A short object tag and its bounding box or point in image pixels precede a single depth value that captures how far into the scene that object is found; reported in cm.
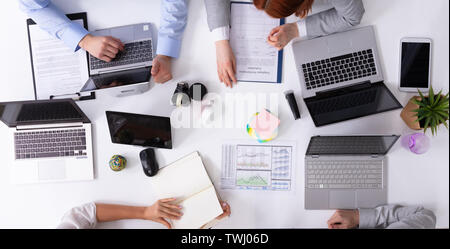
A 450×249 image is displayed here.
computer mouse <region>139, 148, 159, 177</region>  139
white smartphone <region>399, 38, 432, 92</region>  136
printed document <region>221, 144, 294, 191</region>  140
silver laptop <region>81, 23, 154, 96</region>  139
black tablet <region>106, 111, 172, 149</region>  127
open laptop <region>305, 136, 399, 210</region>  138
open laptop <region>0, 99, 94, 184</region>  140
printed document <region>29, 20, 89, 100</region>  141
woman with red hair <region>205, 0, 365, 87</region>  130
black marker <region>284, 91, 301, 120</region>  136
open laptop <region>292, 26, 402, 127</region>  134
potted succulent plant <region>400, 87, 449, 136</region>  123
